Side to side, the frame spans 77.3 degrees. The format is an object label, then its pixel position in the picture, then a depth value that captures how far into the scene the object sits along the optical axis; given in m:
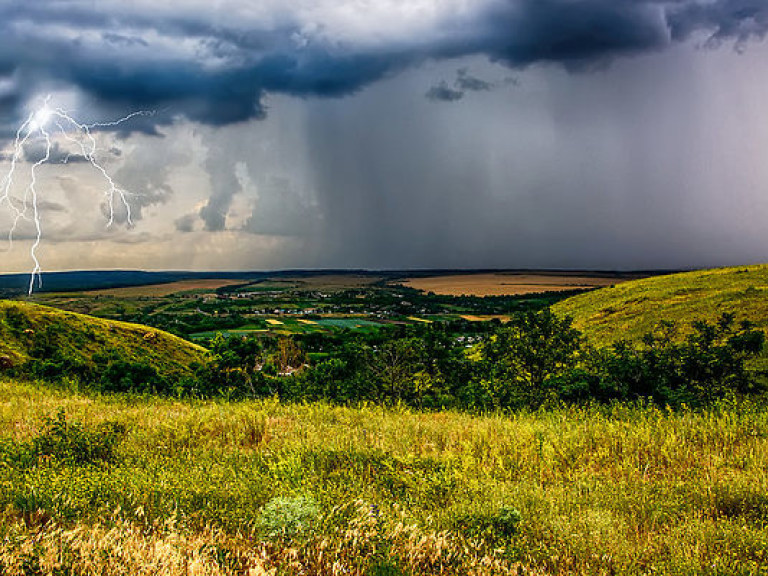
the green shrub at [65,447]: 6.25
